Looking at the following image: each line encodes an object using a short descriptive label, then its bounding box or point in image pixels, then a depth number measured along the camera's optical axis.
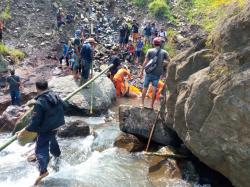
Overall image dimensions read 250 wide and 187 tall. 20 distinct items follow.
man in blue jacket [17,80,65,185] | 4.08
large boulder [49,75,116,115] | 7.57
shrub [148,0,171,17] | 15.19
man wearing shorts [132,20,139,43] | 13.14
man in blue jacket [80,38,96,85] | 7.98
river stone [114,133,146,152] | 5.55
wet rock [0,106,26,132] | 6.68
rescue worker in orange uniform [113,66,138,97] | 9.19
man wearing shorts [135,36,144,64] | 12.14
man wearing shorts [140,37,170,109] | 5.56
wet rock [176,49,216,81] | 4.66
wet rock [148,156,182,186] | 4.49
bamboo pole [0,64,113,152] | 5.86
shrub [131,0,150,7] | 15.90
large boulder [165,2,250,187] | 3.70
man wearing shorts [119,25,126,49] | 12.65
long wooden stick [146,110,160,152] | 5.44
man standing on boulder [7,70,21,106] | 8.02
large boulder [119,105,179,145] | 5.42
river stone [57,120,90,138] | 6.02
